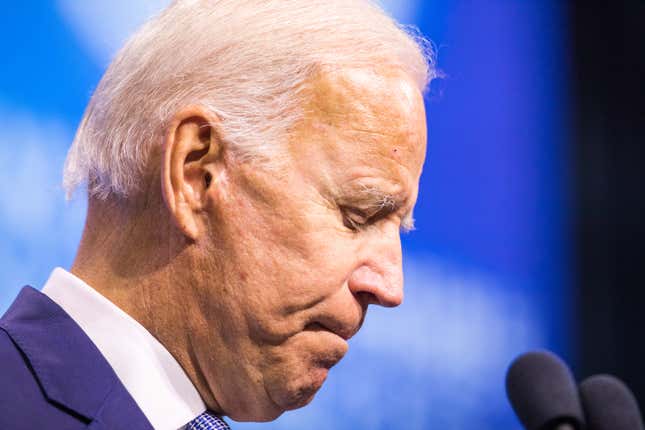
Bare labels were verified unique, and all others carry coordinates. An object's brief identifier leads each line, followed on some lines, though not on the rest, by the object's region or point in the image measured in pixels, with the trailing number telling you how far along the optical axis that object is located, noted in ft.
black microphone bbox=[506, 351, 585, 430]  8.29
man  8.11
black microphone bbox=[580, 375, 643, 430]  8.29
